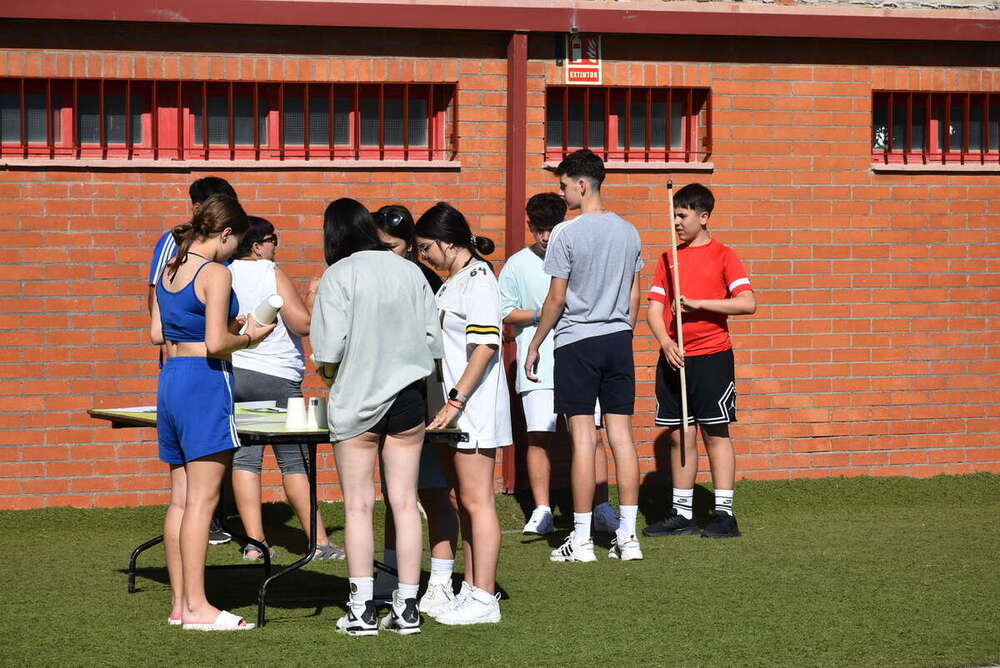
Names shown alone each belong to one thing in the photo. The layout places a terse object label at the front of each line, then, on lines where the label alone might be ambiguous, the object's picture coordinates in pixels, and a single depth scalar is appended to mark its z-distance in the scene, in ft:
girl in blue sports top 38.11
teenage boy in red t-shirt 53.72
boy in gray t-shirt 49.06
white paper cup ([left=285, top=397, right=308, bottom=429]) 39.65
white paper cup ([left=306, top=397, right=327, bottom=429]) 39.65
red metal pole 59.57
